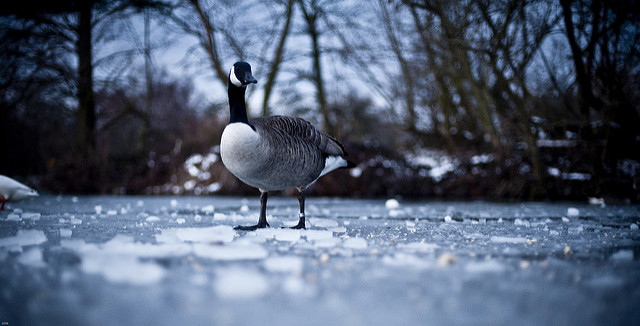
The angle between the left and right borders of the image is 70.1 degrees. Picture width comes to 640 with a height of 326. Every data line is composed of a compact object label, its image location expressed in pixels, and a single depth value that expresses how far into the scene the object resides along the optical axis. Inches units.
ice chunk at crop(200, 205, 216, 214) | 241.7
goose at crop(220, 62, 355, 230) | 142.5
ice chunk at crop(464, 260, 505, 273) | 79.8
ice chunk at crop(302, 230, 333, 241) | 121.8
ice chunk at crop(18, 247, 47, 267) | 84.0
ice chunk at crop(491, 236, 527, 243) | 118.9
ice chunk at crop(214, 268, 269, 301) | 62.4
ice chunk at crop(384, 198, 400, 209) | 276.1
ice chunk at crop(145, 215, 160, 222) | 179.3
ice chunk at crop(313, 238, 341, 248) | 107.5
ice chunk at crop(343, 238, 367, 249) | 105.7
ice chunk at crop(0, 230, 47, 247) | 105.9
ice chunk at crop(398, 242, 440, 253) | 101.7
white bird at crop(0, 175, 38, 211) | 196.9
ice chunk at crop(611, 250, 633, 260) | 94.7
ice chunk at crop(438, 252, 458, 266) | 84.7
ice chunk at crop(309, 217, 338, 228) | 167.1
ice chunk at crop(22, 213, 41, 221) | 182.1
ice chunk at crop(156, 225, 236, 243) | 112.2
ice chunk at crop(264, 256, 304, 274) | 78.5
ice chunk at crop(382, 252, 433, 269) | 83.6
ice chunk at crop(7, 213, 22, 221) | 173.9
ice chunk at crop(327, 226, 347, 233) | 143.1
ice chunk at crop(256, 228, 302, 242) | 121.3
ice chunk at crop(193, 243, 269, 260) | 90.1
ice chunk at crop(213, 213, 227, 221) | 196.7
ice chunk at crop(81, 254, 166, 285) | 70.5
